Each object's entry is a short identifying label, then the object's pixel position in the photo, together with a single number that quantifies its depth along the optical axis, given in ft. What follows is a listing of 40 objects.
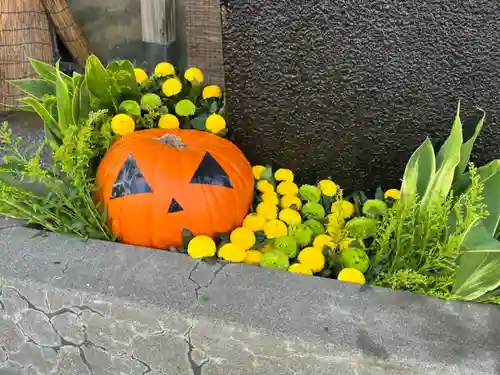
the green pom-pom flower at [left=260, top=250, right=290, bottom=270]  4.79
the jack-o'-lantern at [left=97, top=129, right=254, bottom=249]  5.01
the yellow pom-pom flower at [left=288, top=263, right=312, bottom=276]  4.78
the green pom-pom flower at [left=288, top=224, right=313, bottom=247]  5.14
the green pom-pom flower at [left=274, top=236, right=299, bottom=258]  5.01
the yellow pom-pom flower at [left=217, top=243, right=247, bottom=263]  4.75
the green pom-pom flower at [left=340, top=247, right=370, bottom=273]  4.79
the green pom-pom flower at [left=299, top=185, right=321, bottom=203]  5.64
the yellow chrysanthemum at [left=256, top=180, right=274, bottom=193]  5.67
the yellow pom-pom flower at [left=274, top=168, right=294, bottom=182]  5.84
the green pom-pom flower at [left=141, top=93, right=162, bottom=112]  6.07
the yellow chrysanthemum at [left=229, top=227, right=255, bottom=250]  4.98
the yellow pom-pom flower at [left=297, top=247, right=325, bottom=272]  4.82
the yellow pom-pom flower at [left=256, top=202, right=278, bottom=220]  5.32
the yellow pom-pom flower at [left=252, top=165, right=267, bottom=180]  5.84
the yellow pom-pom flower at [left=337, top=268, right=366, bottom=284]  4.56
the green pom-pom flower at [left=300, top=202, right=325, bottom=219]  5.45
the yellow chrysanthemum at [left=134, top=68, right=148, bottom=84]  6.50
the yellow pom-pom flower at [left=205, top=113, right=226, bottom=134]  5.95
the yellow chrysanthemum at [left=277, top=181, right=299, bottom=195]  5.68
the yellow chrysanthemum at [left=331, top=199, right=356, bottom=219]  5.21
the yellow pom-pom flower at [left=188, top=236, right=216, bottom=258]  4.73
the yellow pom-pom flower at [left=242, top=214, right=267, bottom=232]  5.22
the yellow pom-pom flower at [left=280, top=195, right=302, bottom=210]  5.54
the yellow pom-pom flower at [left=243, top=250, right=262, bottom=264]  4.91
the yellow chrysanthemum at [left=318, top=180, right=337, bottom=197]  5.67
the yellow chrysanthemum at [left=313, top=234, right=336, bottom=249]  5.02
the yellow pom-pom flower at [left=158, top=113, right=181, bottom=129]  5.97
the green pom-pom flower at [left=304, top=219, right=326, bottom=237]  5.27
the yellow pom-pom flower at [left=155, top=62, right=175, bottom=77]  6.64
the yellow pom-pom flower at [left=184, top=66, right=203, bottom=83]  6.68
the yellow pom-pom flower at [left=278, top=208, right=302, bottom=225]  5.29
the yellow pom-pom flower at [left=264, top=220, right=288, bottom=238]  5.11
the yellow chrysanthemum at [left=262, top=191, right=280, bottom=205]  5.49
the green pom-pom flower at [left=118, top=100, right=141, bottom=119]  5.93
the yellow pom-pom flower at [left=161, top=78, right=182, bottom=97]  6.34
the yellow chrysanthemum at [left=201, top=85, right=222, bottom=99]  6.57
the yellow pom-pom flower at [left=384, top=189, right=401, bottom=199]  5.42
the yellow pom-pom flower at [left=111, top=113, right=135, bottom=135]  5.69
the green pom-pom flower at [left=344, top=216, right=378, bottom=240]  5.01
